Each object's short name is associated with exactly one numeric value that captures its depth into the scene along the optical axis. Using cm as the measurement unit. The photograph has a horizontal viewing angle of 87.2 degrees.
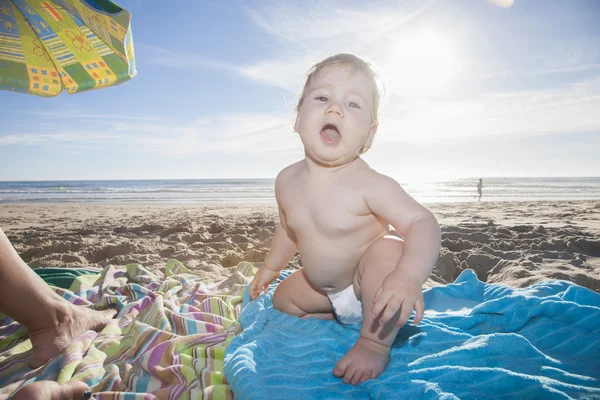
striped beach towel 37
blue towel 32
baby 37
